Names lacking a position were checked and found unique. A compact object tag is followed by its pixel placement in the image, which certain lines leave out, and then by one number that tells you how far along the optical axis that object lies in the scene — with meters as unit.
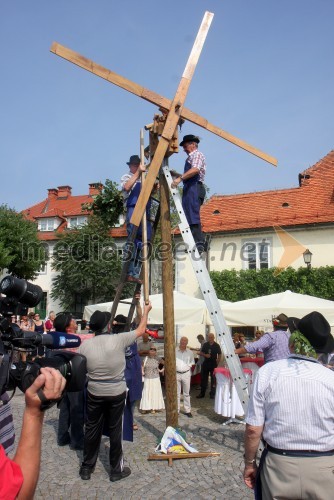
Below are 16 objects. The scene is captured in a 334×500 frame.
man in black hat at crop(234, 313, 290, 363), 6.65
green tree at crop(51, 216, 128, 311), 35.19
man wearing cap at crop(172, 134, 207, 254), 6.28
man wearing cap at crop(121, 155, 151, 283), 6.65
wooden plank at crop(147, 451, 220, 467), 6.04
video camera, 1.86
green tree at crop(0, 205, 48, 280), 32.84
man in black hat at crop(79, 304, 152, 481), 5.24
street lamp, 19.19
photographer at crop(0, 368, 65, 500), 1.65
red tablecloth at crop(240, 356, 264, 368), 9.39
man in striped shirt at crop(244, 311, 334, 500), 2.83
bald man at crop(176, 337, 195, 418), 9.33
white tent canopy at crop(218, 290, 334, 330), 11.13
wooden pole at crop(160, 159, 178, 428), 6.56
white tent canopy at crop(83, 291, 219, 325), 12.27
